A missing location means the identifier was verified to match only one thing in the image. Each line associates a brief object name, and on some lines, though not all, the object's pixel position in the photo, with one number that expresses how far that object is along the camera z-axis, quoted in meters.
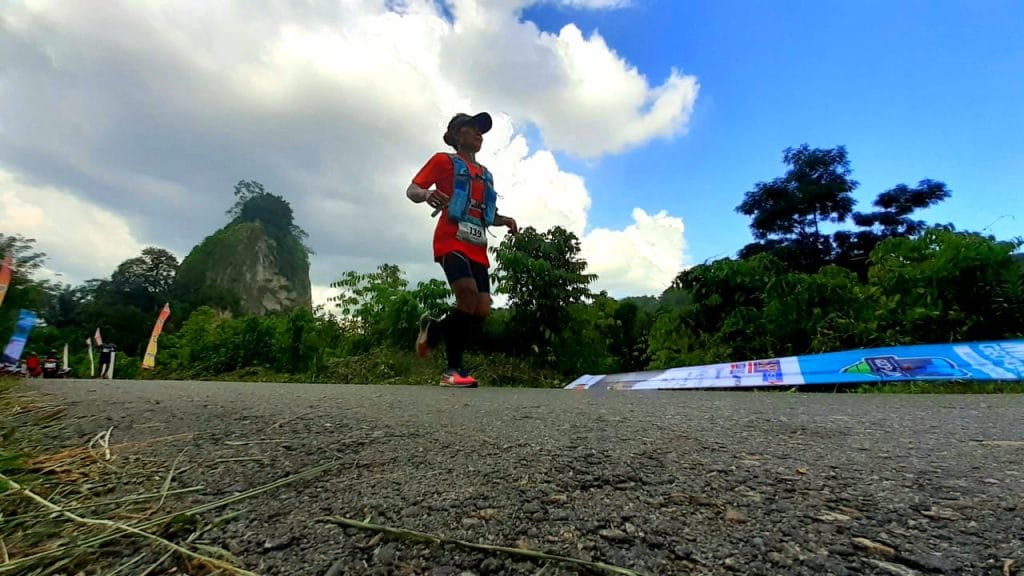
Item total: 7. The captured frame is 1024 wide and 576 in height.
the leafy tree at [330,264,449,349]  7.16
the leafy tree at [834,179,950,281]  17.27
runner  4.20
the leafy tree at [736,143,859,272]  17.83
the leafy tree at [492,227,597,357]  6.83
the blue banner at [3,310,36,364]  5.63
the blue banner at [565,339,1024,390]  3.68
